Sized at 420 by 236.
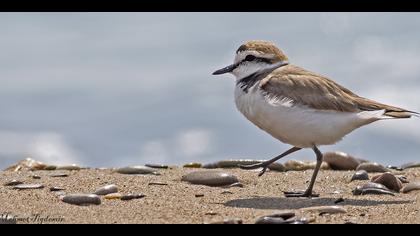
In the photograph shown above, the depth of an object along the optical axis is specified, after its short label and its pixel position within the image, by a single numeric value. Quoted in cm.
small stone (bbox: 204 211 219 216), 1330
